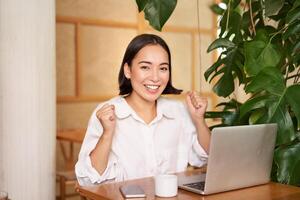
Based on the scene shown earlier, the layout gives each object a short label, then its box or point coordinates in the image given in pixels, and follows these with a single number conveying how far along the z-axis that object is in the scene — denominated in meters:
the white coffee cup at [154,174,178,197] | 1.47
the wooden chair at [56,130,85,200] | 3.97
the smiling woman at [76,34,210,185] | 1.94
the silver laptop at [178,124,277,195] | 1.51
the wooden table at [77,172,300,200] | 1.50
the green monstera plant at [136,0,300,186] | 1.72
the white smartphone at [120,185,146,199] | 1.45
